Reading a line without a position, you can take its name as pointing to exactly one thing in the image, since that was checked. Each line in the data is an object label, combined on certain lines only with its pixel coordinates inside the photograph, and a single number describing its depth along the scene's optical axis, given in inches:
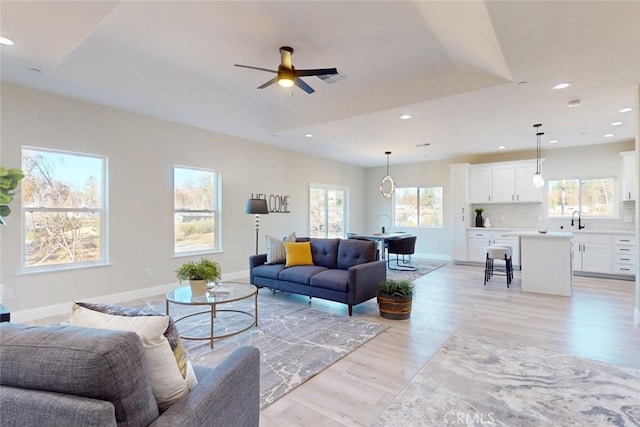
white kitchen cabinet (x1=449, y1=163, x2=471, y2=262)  299.0
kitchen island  186.5
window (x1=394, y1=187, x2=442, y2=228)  336.8
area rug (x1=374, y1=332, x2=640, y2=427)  77.1
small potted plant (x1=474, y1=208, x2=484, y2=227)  303.1
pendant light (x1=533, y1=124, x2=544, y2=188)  214.2
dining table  248.7
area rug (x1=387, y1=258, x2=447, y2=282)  239.3
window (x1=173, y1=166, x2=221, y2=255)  206.5
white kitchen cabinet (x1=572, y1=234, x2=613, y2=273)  232.1
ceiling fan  110.4
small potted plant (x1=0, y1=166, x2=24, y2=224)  127.4
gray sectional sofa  32.4
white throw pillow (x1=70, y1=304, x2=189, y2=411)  43.1
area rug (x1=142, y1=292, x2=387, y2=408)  97.2
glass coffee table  115.7
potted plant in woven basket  145.1
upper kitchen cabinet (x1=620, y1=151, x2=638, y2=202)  230.1
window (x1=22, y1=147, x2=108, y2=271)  150.3
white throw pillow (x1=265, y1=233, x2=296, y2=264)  190.1
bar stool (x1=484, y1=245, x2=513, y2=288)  209.8
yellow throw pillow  183.3
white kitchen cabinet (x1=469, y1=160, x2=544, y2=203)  274.1
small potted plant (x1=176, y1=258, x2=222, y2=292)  124.4
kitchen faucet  255.8
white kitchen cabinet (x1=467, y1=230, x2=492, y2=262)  287.6
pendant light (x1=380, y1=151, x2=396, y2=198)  350.6
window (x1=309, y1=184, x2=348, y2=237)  316.5
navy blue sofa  151.3
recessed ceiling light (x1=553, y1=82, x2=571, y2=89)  136.2
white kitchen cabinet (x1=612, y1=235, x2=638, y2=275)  222.5
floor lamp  215.6
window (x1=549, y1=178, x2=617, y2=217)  252.5
